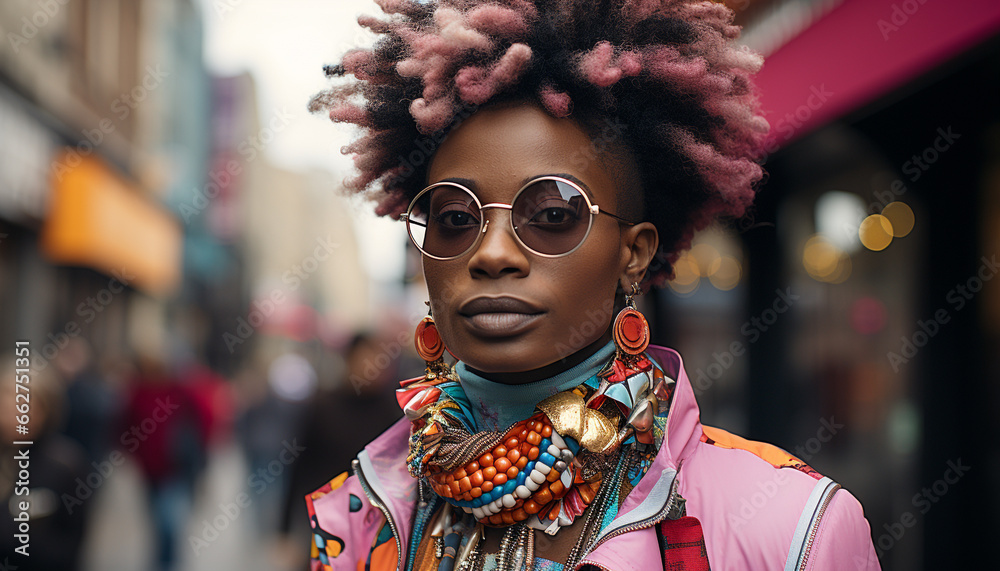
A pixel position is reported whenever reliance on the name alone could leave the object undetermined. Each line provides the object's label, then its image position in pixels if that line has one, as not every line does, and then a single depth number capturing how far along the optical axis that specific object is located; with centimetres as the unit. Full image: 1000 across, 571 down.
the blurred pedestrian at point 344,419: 471
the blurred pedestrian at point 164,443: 654
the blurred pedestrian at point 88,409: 730
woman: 169
